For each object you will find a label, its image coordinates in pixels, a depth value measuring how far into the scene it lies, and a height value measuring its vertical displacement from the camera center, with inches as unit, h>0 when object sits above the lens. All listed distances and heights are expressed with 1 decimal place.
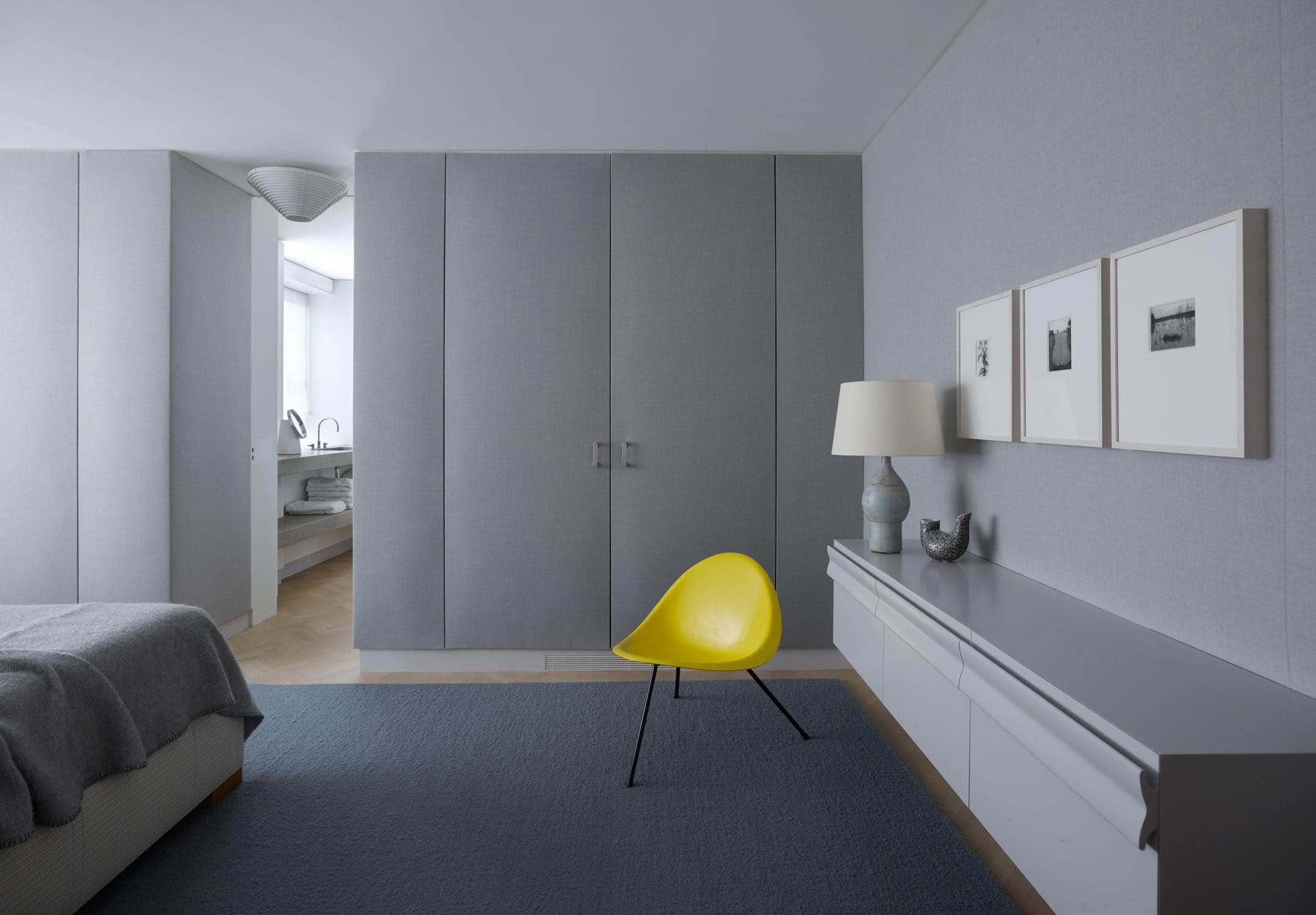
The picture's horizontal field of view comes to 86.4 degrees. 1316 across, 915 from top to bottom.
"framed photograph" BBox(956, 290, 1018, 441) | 84.0 +11.8
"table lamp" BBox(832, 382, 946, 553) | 95.8 +3.8
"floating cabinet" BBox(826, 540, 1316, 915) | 39.4 -19.1
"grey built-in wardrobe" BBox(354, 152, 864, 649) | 140.1 +16.3
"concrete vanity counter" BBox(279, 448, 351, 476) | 209.8 +0.2
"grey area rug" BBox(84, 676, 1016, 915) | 74.0 -45.0
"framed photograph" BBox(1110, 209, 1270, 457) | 51.6 +9.7
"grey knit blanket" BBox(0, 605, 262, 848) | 61.0 -24.0
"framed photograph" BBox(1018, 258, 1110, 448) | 67.7 +10.8
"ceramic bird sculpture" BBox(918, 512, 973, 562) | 90.1 -10.7
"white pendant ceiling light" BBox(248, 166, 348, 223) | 146.4 +58.4
